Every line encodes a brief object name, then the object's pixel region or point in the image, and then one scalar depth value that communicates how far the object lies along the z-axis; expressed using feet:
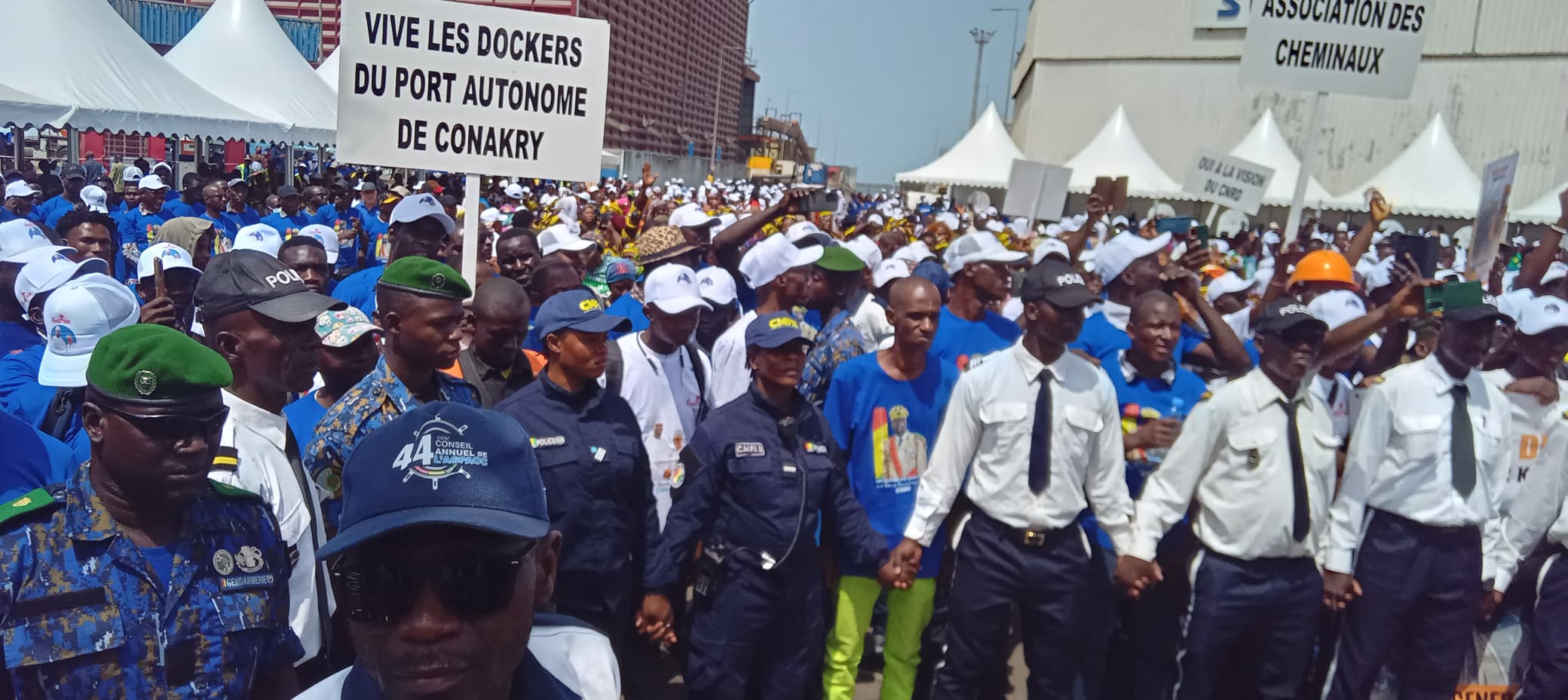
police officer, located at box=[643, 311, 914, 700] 11.96
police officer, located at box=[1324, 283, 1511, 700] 12.90
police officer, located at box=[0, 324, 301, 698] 6.15
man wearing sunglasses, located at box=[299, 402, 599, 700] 4.12
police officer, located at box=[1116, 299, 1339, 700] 12.28
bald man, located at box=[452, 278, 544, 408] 12.76
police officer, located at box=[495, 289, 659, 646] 11.17
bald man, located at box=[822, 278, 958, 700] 13.35
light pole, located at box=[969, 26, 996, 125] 211.61
